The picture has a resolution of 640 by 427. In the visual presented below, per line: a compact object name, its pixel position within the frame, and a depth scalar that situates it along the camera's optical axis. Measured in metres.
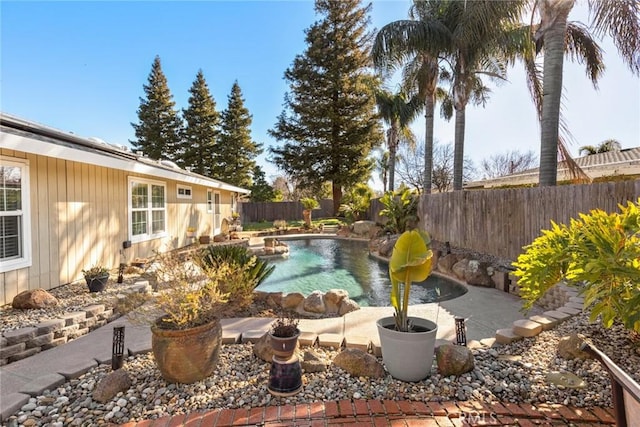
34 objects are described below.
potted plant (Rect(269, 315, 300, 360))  2.59
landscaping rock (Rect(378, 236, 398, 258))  11.19
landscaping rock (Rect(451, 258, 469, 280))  7.34
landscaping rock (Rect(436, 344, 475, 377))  2.79
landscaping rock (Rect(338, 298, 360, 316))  5.26
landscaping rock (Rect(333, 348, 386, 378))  2.80
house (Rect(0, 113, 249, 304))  4.65
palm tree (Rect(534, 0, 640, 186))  6.08
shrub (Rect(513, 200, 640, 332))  2.26
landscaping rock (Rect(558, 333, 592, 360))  2.90
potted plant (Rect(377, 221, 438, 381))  2.67
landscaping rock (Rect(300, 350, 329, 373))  2.89
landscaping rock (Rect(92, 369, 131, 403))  2.54
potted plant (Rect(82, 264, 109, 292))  5.16
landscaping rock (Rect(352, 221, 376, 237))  15.92
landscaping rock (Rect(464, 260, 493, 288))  6.71
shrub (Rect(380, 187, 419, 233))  13.03
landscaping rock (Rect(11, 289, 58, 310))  4.29
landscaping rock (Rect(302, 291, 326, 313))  5.33
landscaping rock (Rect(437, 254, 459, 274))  8.03
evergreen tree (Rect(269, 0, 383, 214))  22.62
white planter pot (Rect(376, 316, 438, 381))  2.65
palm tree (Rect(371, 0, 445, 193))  10.62
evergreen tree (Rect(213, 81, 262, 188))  27.56
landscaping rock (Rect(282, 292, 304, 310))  5.40
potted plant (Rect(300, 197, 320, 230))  18.72
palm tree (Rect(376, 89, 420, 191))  18.47
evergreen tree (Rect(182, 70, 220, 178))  28.09
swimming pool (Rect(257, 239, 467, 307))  6.92
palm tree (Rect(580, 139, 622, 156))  21.19
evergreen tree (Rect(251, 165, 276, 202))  27.36
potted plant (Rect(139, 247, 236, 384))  2.62
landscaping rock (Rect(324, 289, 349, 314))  5.41
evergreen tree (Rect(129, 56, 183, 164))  28.45
